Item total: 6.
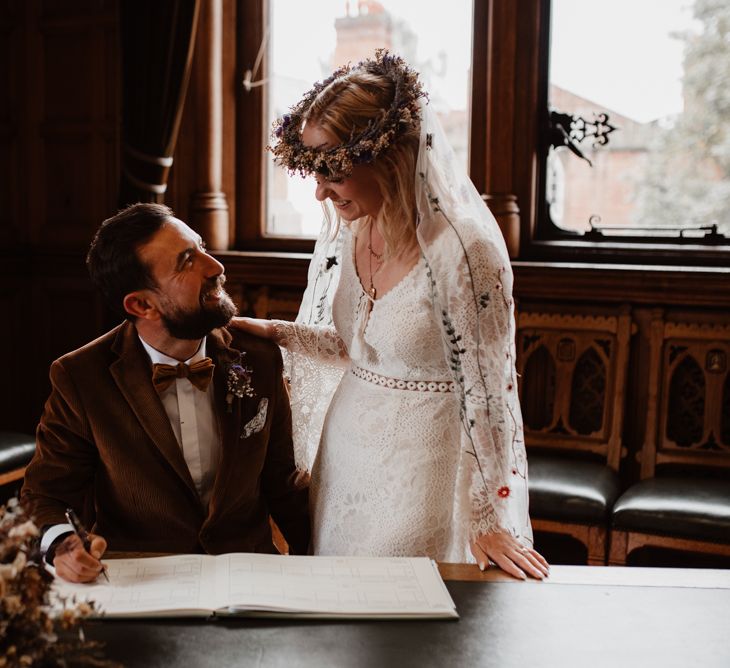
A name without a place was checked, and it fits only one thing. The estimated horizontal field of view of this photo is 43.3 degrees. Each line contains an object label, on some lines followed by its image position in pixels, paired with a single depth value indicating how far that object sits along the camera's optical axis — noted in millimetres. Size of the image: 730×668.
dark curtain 3949
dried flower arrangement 1051
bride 1943
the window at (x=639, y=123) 3768
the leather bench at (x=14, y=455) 3436
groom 1973
